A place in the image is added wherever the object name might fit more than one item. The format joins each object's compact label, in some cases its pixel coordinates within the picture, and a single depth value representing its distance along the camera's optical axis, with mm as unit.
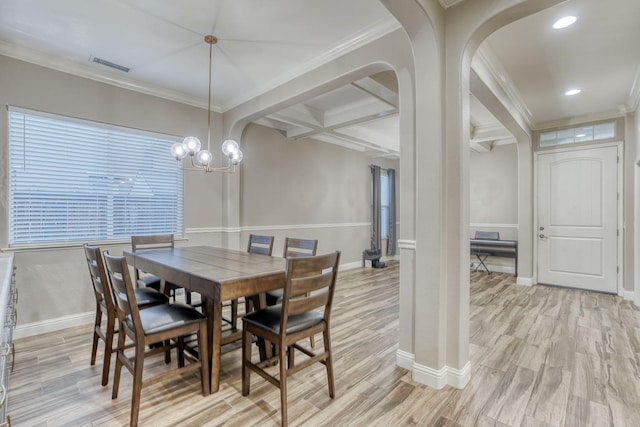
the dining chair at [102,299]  2047
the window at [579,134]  4659
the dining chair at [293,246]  2635
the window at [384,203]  7570
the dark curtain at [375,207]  7137
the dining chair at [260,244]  3214
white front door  4629
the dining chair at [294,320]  1730
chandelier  2773
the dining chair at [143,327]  1723
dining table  1849
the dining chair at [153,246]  3027
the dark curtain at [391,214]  7734
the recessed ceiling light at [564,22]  2402
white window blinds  3016
